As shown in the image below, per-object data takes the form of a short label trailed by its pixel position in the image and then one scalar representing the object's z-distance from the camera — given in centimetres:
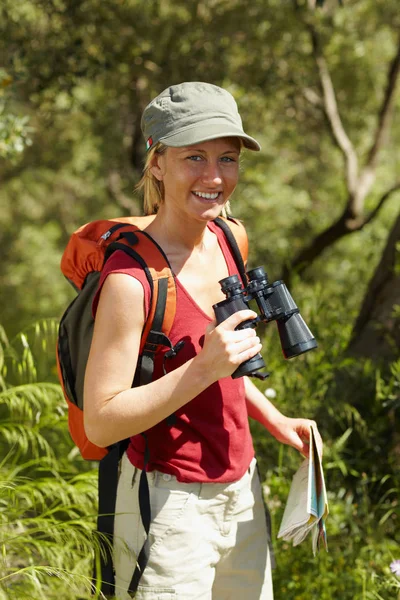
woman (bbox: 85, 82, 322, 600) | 304
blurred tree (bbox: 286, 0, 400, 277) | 778
